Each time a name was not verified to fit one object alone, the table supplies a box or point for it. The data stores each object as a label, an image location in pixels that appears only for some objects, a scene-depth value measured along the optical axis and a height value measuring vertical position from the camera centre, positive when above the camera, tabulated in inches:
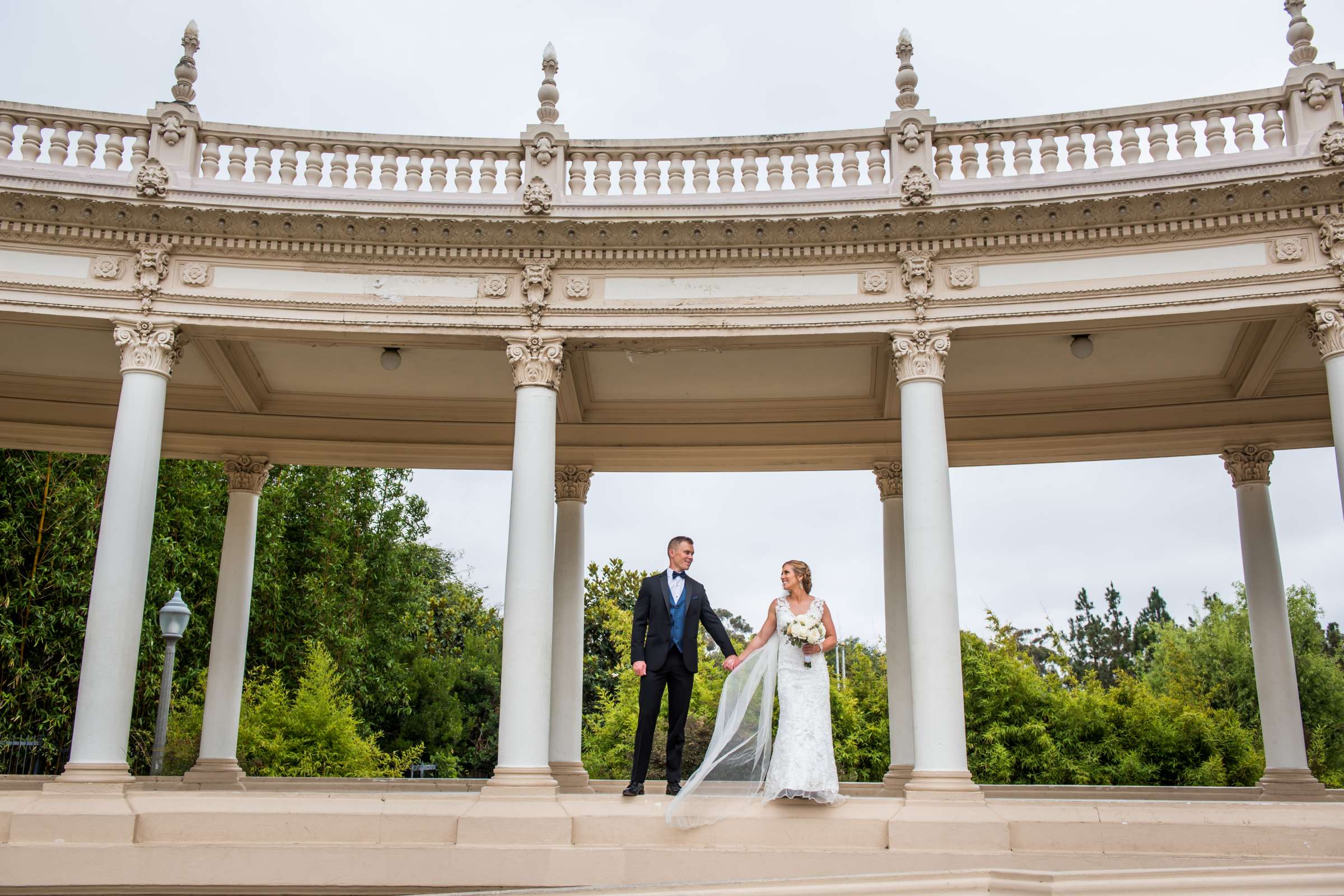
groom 423.5 +23.1
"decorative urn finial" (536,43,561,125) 541.0 +297.1
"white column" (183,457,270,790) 614.9 +37.3
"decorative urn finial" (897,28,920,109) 523.8 +292.4
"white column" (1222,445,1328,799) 565.0 +38.6
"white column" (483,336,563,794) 455.5 +52.3
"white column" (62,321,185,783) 453.4 +58.2
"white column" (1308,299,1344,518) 452.1 +147.0
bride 402.9 -9.3
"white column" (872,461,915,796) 581.9 +38.0
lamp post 676.1 +37.3
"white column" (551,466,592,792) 607.8 +37.0
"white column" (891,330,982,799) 438.9 +53.3
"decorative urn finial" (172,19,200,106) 530.6 +301.9
